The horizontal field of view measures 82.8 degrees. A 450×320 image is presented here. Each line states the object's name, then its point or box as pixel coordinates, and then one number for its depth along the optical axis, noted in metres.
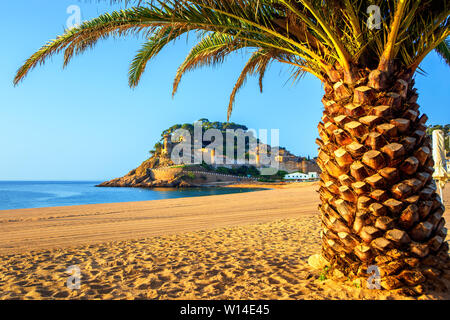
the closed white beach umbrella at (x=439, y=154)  6.84
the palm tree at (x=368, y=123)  2.54
